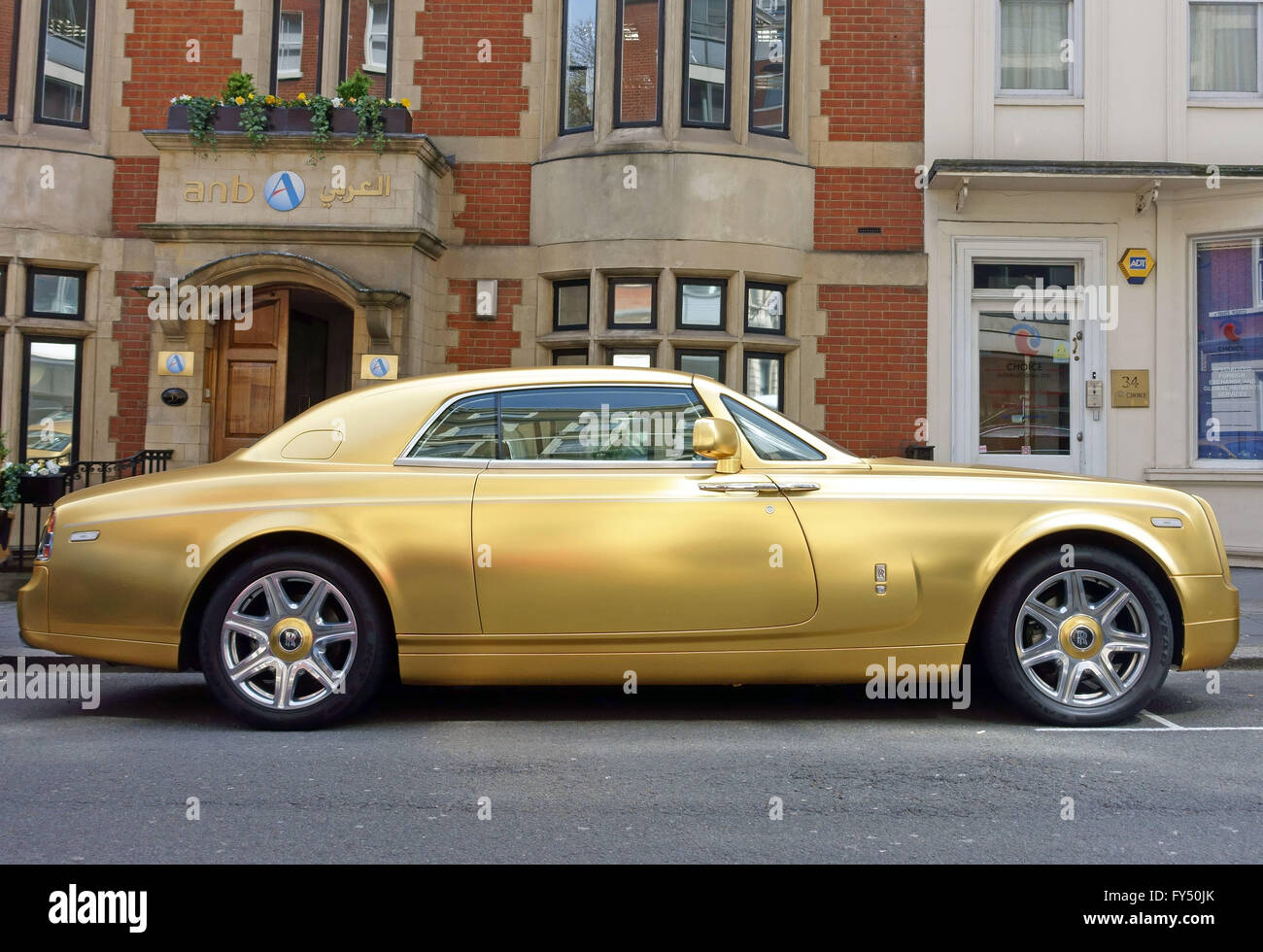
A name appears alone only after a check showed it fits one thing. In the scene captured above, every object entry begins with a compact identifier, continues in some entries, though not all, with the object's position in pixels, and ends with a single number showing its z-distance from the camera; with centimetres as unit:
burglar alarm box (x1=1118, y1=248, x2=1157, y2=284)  1180
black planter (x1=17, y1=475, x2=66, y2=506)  940
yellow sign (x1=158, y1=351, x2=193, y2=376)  1117
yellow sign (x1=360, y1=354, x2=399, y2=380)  1108
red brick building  1170
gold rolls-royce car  491
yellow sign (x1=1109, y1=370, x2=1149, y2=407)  1181
